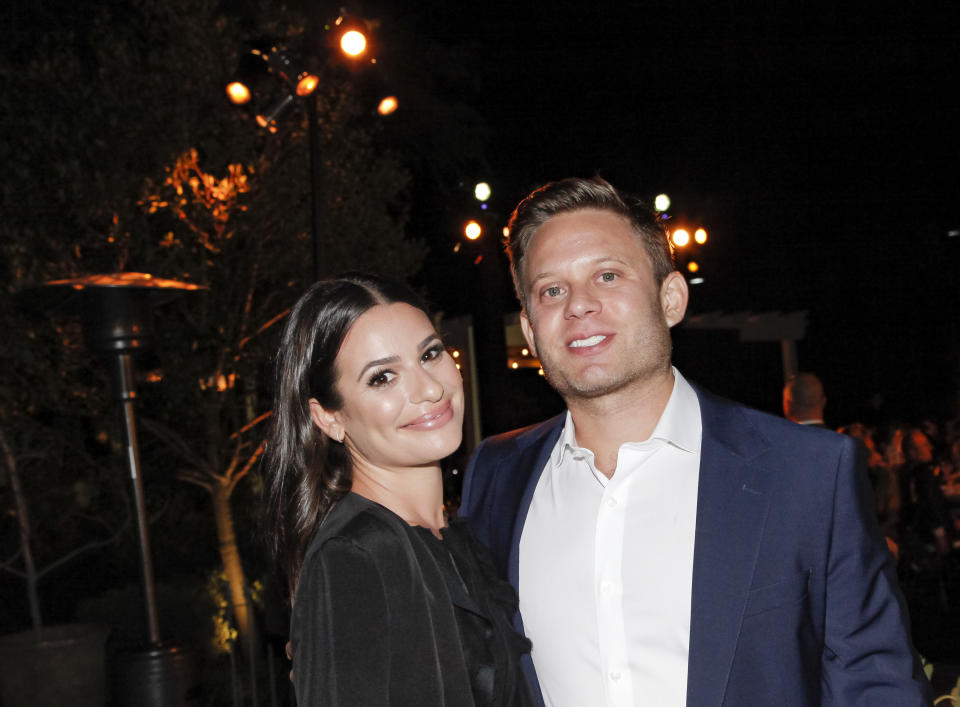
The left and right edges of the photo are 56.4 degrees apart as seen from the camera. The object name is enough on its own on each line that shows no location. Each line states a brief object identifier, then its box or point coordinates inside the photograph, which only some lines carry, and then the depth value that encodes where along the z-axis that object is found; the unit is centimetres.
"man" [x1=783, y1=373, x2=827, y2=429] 578
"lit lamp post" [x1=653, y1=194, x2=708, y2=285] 1095
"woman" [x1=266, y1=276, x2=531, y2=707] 189
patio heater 556
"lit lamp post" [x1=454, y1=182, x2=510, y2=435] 1051
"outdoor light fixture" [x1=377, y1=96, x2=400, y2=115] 690
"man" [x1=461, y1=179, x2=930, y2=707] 199
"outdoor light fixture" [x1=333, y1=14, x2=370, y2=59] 616
